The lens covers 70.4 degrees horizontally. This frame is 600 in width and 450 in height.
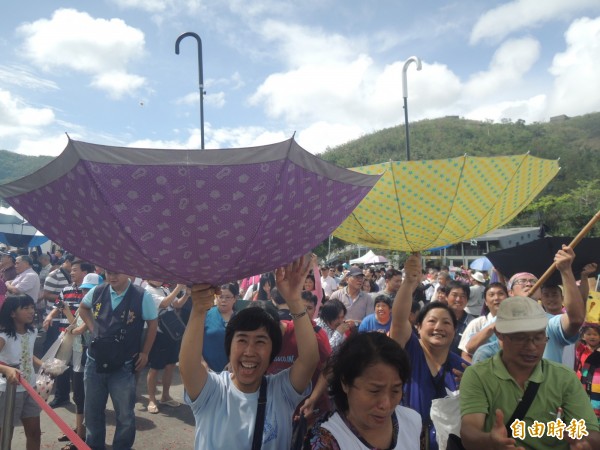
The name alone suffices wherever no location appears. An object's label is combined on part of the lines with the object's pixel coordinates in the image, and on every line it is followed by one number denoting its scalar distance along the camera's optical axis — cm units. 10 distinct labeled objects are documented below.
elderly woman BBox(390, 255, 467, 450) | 266
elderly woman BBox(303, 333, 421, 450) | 181
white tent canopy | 1917
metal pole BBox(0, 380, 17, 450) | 300
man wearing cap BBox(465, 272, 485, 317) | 750
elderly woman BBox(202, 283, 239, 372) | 404
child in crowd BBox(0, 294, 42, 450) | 384
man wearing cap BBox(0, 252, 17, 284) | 948
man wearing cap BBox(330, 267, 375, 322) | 678
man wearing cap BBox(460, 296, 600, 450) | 201
